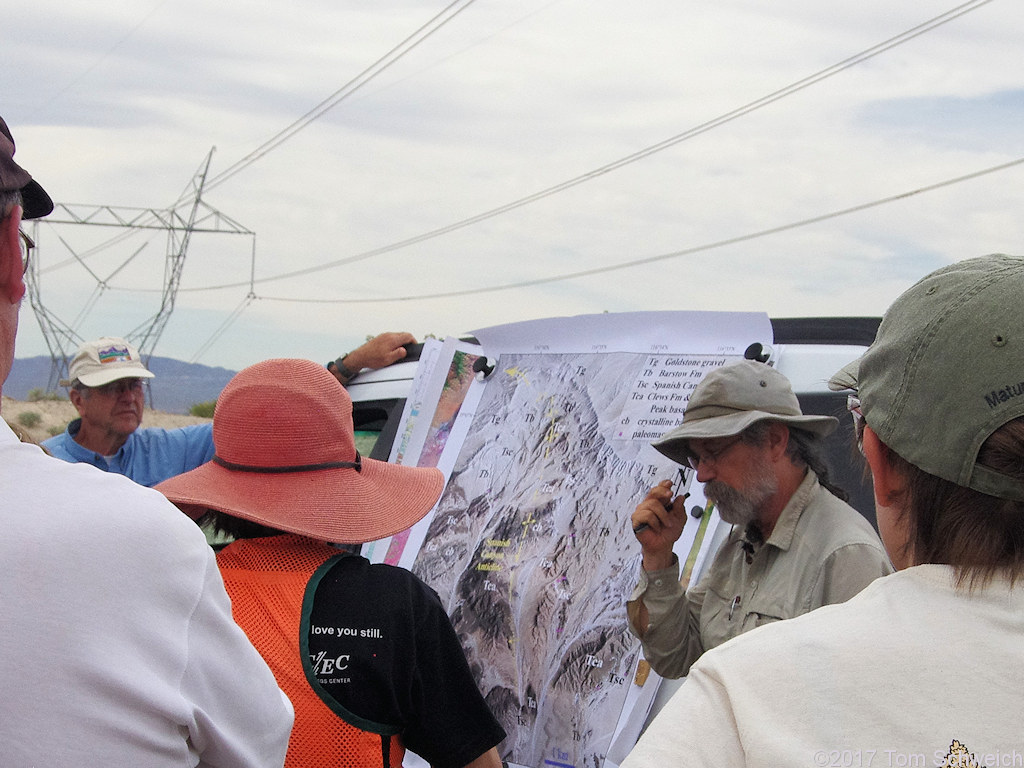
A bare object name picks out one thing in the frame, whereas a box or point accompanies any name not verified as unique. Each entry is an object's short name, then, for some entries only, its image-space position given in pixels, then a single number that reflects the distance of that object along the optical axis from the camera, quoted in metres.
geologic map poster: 2.73
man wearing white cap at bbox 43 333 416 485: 4.54
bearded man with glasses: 2.54
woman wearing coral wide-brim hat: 1.90
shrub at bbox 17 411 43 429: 27.05
